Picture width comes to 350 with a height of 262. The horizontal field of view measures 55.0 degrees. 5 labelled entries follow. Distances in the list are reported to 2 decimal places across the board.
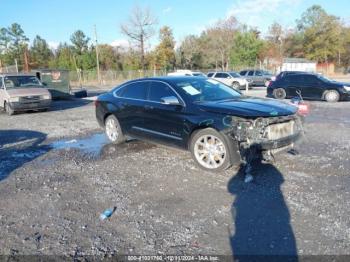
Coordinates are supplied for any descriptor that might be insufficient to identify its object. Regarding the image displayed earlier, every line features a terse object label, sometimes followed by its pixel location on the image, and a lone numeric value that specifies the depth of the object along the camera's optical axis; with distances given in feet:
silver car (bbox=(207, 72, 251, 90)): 86.48
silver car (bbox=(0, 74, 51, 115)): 46.57
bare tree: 170.74
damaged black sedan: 17.95
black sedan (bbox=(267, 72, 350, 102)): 53.11
